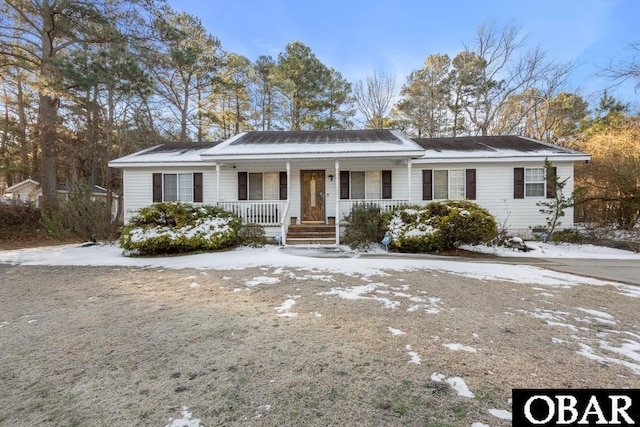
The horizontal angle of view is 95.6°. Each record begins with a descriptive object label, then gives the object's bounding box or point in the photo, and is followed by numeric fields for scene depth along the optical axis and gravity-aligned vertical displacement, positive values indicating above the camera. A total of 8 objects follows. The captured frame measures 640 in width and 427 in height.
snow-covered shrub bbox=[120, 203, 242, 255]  8.12 -0.56
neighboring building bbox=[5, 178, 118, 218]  17.77 +1.66
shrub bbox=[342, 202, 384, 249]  9.39 -0.59
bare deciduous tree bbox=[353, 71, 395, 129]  22.27 +8.67
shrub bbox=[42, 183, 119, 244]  10.21 -0.23
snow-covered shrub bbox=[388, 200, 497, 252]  8.22 -0.56
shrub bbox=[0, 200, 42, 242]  12.84 -0.34
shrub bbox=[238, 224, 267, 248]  9.58 -0.83
